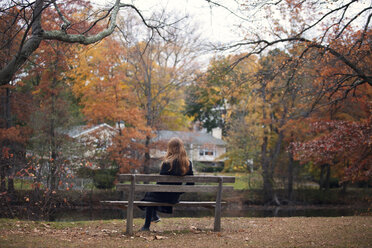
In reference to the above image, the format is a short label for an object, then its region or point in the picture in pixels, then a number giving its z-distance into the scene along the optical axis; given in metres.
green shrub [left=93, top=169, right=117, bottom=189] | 22.41
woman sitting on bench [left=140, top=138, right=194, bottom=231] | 6.81
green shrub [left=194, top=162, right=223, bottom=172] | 42.39
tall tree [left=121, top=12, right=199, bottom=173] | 25.33
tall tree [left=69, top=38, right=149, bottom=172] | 22.19
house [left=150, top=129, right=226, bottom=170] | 23.74
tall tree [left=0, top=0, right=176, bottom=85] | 6.18
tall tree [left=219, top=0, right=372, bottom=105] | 9.32
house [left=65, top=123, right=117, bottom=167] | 21.76
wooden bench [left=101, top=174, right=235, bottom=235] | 6.45
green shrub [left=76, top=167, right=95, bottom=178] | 20.02
